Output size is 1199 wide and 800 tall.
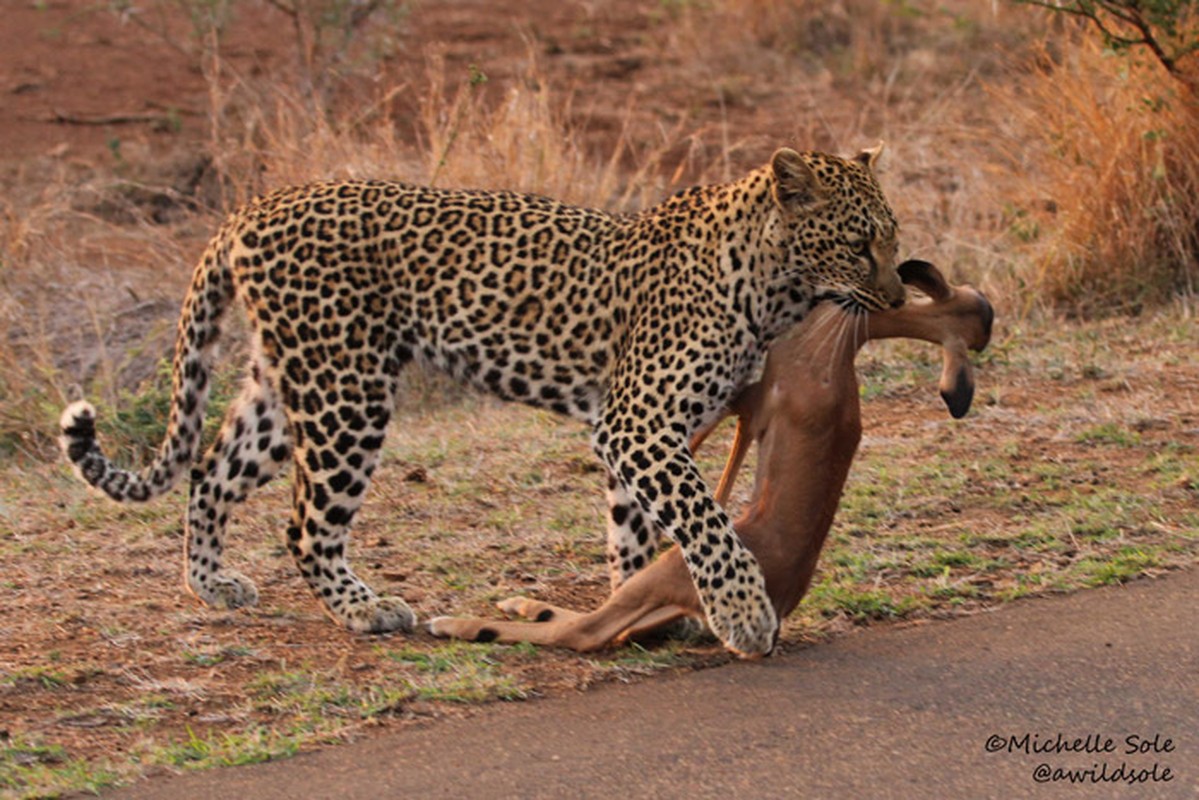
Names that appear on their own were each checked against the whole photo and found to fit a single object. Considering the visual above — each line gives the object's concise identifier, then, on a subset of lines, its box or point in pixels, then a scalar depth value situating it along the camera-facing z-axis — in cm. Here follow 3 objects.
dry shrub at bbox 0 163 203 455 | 1844
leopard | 1195
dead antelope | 1148
